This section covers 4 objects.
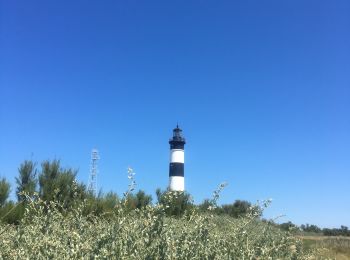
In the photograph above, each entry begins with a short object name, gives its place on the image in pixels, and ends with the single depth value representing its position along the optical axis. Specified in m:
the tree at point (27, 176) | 16.12
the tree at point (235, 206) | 34.45
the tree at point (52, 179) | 15.99
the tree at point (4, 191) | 14.15
